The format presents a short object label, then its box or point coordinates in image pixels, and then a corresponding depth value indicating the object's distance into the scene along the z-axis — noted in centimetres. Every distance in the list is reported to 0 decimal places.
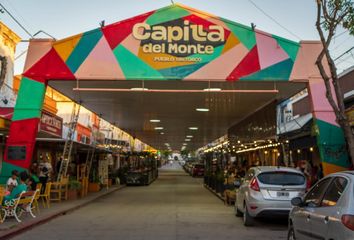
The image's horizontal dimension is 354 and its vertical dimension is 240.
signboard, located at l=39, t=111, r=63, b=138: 1972
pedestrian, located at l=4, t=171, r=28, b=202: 1498
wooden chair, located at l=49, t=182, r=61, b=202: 2236
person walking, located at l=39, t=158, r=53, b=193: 2305
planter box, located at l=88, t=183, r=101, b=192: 3091
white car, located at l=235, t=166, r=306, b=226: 1387
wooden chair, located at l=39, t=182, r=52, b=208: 1948
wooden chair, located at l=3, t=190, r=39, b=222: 1452
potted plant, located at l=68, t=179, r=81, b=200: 2395
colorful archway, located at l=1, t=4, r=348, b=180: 1831
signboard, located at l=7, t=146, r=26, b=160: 1786
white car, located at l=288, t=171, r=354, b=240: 654
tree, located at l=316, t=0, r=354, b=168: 1282
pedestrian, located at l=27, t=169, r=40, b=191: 1889
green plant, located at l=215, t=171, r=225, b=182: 2675
